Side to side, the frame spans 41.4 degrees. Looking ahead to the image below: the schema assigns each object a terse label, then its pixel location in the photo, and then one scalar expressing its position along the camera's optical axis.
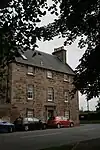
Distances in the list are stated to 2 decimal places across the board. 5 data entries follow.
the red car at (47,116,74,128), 17.15
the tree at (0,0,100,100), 5.24
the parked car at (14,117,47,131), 14.84
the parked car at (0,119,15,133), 13.60
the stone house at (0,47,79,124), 17.44
